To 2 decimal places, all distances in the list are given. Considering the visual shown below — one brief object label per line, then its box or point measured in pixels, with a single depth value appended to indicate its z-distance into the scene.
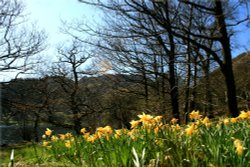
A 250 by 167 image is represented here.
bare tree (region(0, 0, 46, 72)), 19.92
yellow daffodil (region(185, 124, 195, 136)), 2.51
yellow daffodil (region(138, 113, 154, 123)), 2.68
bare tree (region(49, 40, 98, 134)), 22.72
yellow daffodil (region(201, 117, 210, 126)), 3.00
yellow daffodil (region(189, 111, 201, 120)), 2.89
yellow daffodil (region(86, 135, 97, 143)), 3.49
